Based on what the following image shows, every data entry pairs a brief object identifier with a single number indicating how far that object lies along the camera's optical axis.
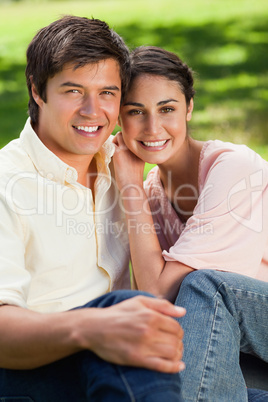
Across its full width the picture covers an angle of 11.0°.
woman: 2.34
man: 2.13
